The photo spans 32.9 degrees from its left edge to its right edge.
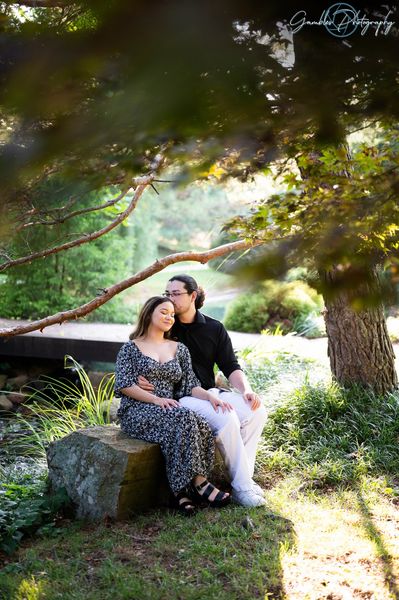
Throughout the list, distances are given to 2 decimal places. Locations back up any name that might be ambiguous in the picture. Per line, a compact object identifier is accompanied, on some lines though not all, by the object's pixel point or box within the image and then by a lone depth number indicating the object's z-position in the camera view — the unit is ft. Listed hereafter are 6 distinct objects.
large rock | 12.71
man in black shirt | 13.56
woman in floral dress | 12.90
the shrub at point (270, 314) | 35.01
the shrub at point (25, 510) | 11.82
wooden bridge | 27.04
